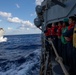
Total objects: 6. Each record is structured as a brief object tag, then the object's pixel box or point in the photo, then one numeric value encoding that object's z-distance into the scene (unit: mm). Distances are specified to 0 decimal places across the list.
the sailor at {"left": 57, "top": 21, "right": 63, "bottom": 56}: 2728
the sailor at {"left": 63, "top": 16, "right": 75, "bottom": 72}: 1897
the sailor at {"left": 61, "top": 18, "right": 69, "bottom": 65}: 2169
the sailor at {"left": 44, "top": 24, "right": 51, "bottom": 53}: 3723
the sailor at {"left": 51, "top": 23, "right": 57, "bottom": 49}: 3267
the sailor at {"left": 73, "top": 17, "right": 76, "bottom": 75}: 1735
